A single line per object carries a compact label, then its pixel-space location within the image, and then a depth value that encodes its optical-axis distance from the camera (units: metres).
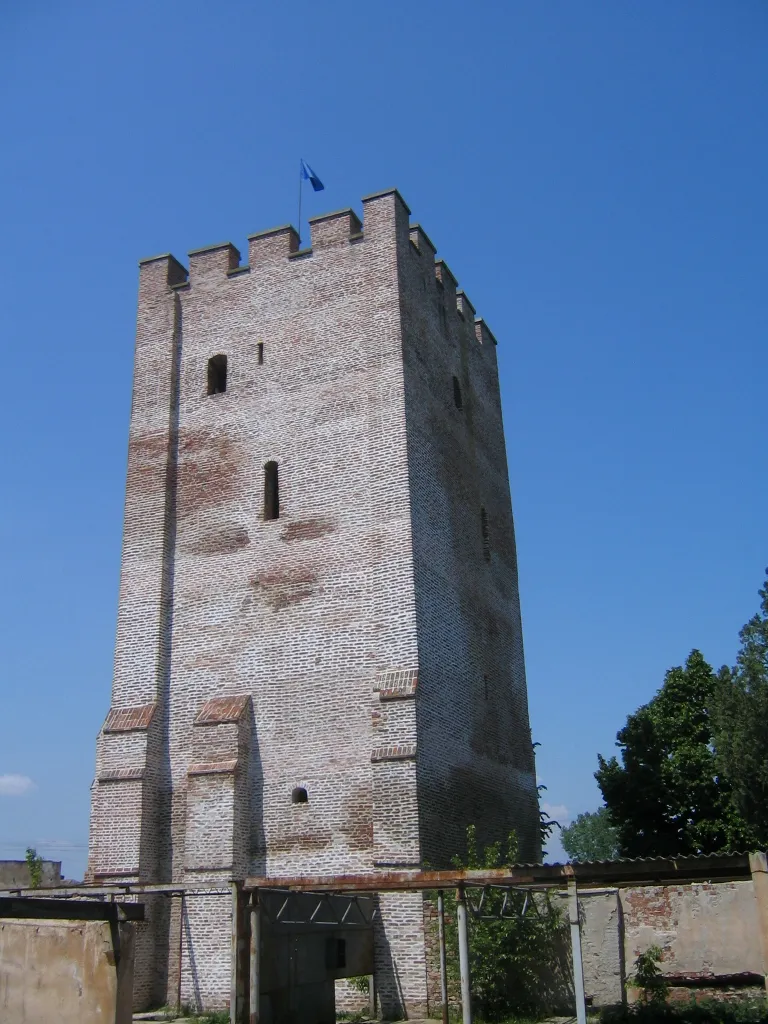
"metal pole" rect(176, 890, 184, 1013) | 14.98
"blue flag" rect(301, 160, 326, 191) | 21.56
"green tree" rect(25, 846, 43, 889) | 22.44
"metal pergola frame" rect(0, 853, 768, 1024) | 10.61
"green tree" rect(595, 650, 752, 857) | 22.77
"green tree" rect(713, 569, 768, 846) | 20.84
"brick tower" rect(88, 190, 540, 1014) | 15.20
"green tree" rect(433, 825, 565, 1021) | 13.59
